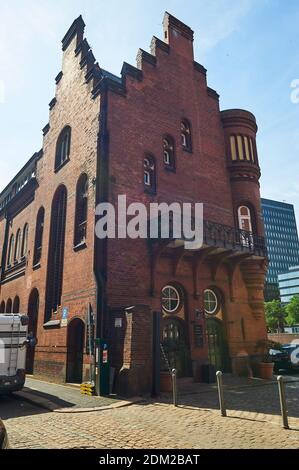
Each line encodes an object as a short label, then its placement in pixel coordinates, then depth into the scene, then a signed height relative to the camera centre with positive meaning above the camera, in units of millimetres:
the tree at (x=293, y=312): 66812 +5132
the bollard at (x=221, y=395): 8039 -1192
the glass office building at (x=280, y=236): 121625 +34937
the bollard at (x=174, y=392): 9383 -1279
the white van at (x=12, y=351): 10953 -180
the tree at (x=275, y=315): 69438 +4916
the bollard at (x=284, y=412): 6810 -1333
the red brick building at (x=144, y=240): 13391 +5543
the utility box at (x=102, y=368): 11336 -769
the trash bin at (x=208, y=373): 13867 -1196
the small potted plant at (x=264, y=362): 15336 -917
